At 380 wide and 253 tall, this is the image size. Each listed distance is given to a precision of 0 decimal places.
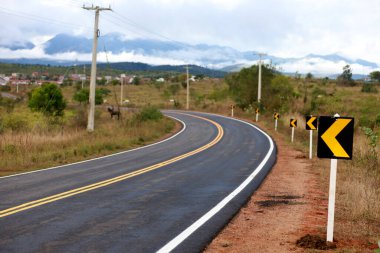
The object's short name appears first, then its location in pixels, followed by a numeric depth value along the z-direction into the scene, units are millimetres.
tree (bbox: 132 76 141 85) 137288
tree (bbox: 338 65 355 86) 103469
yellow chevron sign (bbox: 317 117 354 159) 6703
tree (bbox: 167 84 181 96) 106550
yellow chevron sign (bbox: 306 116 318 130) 18422
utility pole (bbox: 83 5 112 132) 28500
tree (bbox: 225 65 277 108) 53844
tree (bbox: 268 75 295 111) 50094
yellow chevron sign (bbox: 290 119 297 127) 23969
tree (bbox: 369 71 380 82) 119562
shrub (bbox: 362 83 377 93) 72062
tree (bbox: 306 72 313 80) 117612
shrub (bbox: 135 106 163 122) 39394
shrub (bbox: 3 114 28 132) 28406
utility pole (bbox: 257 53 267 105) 48969
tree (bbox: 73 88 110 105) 68438
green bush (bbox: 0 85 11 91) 98062
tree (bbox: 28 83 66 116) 46312
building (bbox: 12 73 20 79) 136188
